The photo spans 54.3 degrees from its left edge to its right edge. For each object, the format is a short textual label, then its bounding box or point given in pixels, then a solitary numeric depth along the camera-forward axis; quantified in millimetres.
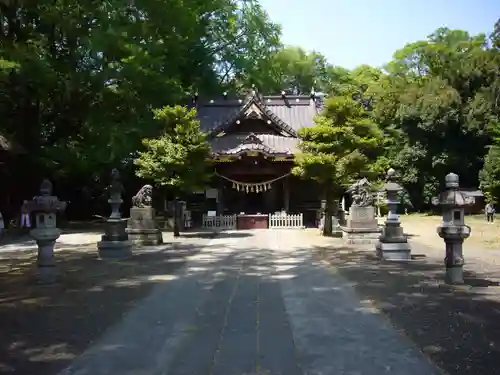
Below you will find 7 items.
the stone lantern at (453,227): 8609
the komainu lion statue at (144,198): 16266
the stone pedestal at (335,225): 21050
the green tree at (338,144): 17844
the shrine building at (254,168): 24922
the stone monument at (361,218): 16062
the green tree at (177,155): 18641
